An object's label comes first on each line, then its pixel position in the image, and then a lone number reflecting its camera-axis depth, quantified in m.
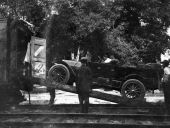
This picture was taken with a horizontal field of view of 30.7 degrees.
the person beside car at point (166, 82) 9.09
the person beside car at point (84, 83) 9.48
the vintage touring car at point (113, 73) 11.43
